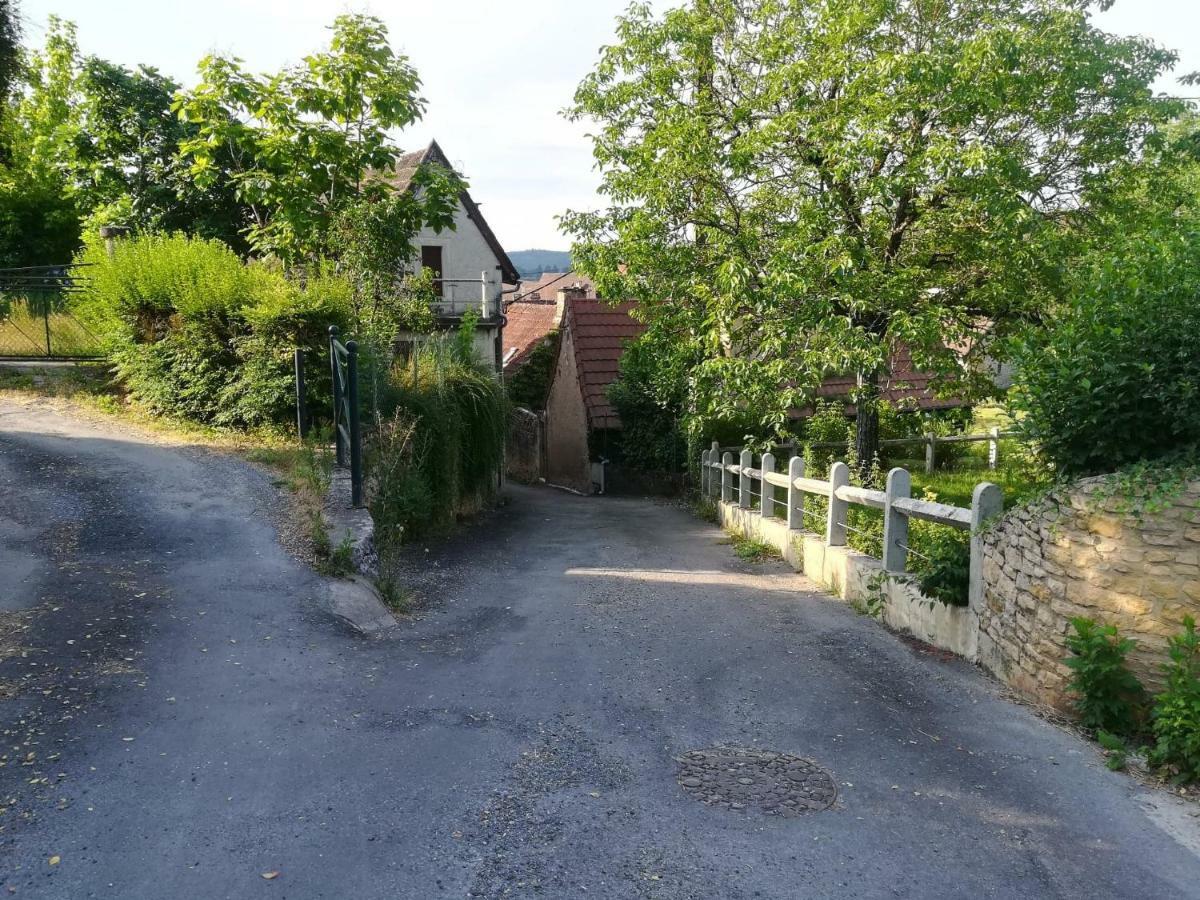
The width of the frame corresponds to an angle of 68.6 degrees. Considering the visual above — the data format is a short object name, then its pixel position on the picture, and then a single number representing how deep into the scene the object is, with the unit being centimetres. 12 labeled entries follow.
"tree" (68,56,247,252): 2117
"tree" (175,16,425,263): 1351
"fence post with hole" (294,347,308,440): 1170
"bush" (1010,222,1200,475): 495
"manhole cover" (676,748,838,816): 431
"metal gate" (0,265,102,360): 1556
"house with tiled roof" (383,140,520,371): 2709
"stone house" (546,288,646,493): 2202
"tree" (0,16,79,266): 2629
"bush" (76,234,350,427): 1206
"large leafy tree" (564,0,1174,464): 1021
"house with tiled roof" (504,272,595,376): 2994
